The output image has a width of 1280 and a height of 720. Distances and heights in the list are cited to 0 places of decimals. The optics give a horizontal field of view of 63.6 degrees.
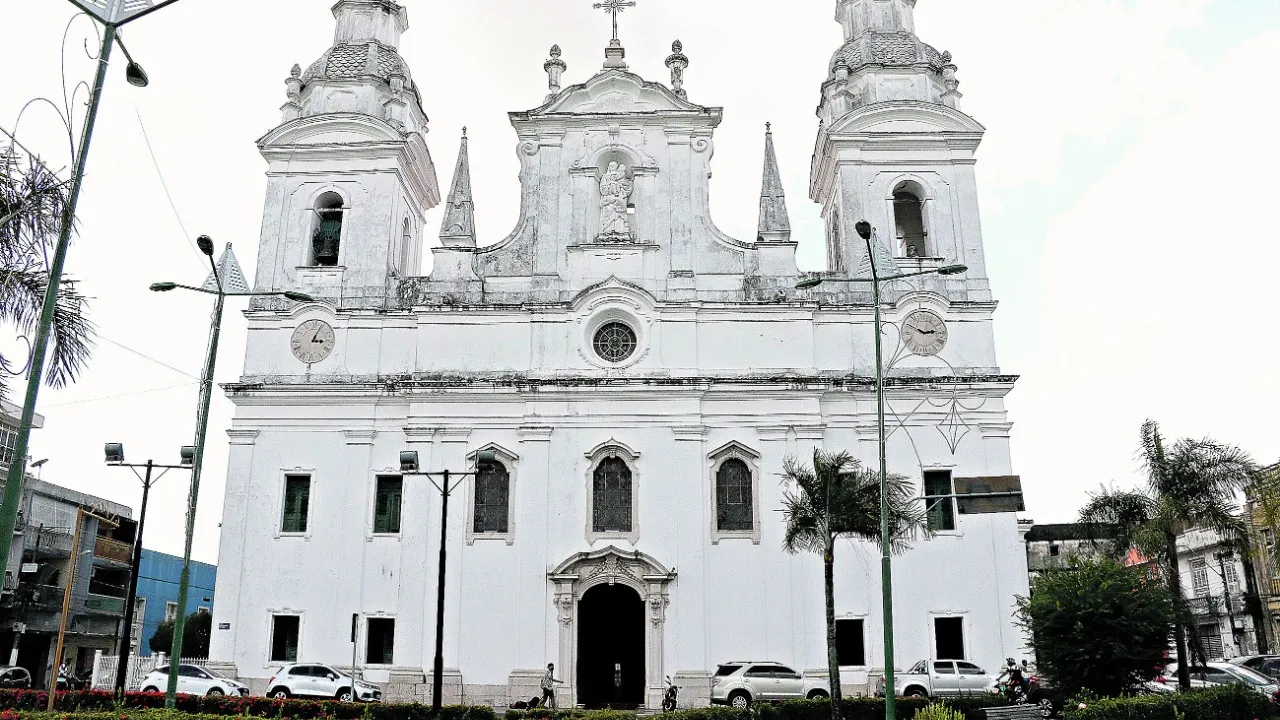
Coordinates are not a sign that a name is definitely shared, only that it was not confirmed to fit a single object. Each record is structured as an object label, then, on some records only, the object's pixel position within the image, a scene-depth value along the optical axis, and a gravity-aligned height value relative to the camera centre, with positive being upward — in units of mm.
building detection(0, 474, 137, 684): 39156 +2158
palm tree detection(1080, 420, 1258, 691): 26888 +3783
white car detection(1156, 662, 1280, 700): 26427 -946
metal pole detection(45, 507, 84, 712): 17500 +640
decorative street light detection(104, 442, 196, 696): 20578 +1351
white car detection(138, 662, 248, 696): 24312 -1050
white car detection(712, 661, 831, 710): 24281 -1062
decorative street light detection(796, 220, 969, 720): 15703 +1444
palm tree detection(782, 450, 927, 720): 21453 +2617
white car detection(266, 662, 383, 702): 25062 -1070
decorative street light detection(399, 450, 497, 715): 20000 +1262
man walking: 23969 -1111
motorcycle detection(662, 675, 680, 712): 23516 -1344
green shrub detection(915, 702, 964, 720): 16047 -1135
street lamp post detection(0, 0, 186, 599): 8969 +3385
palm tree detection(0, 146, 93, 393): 9755 +3554
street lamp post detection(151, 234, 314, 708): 16328 +3573
